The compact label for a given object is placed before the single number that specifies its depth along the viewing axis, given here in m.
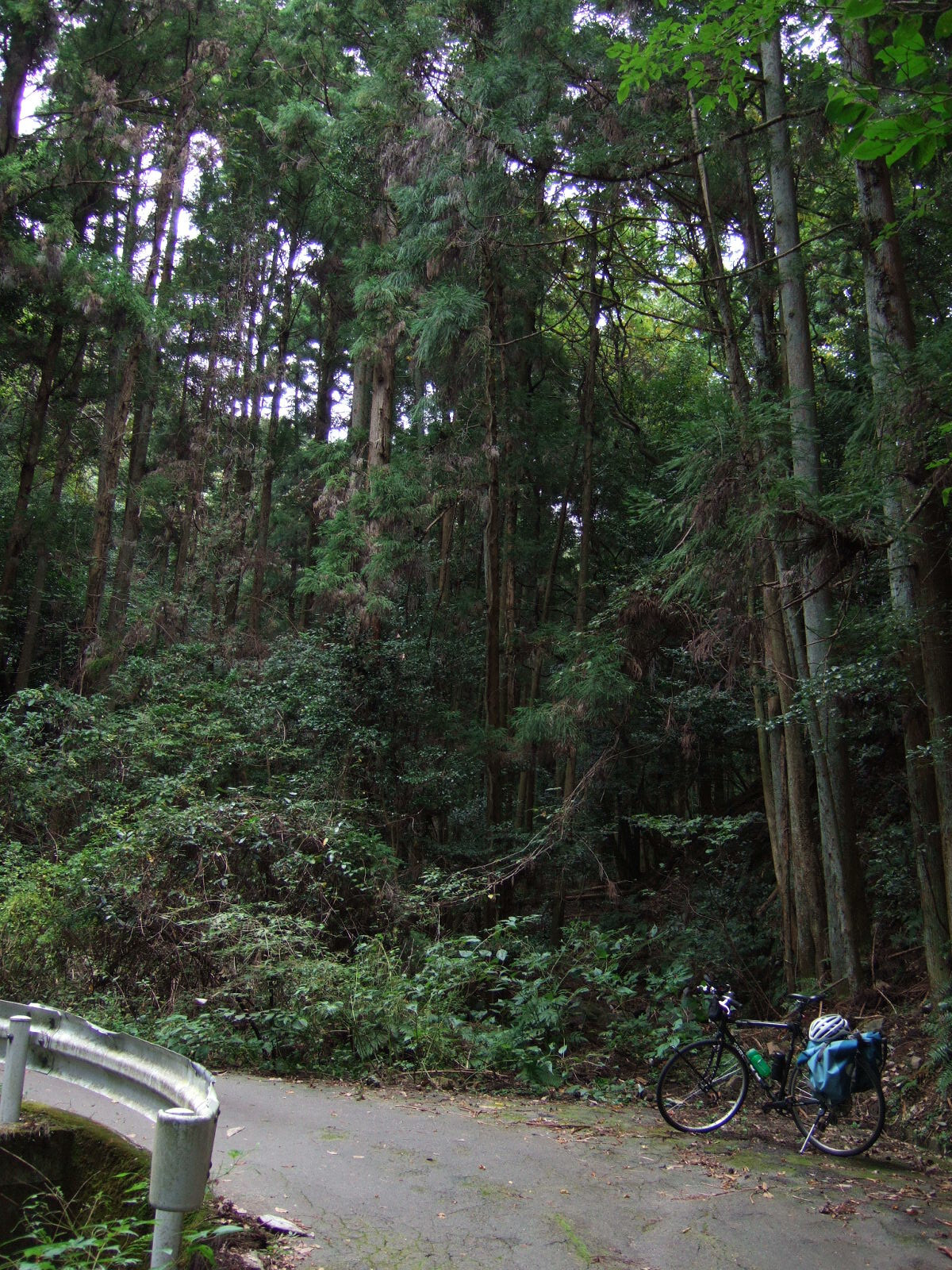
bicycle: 6.73
